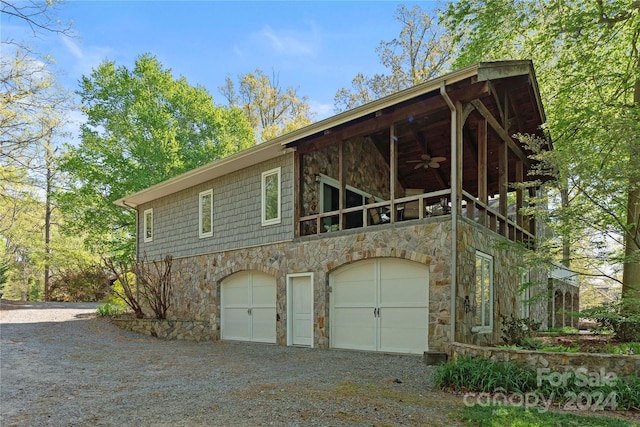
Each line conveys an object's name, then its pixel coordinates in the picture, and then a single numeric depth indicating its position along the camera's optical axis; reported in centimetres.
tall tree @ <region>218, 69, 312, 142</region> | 2591
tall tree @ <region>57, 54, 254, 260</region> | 2088
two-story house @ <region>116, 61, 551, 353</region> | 812
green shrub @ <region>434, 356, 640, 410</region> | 518
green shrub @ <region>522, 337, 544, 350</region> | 712
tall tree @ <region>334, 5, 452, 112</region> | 2133
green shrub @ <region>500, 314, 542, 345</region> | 819
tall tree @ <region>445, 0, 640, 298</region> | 714
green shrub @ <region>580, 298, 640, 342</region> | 692
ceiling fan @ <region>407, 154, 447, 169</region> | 1112
